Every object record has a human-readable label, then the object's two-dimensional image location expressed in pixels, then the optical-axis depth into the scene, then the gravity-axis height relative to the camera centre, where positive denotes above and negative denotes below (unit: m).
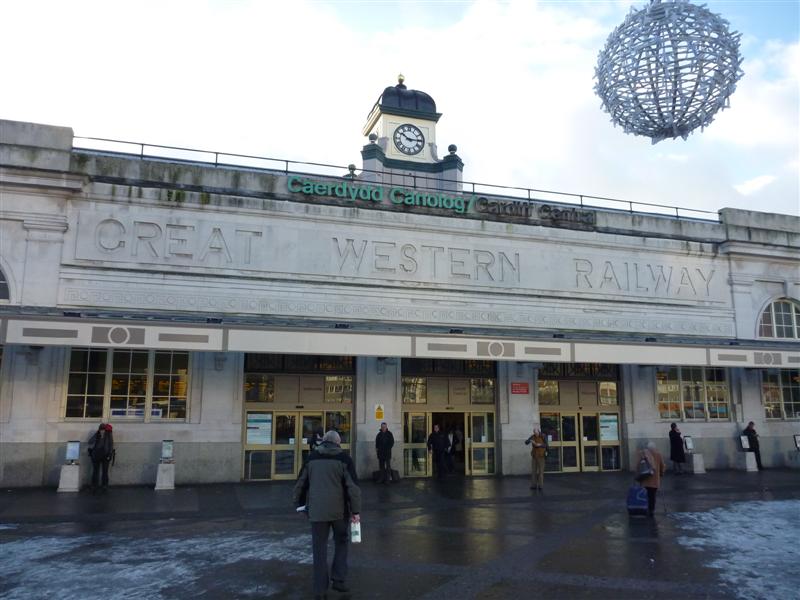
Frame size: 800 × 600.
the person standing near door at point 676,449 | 19.89 -1.07
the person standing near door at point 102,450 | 15.38 -0.83
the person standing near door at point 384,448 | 17.61 -0.90
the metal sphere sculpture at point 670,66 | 14.70 +8.06
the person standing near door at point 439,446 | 18.77 -0.91
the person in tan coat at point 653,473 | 12.20 -1.12
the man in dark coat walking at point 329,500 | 7.26 -0.96
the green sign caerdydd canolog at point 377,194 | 19.05 +6.69
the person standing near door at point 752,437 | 21.36 -0.75
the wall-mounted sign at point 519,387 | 20.06 +0.85
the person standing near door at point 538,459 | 16.23 -1.12
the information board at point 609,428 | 21.34 -0.45
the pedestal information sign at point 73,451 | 15.17 -0.84
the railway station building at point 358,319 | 16.31 +2.81
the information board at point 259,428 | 18.00 -0.36
